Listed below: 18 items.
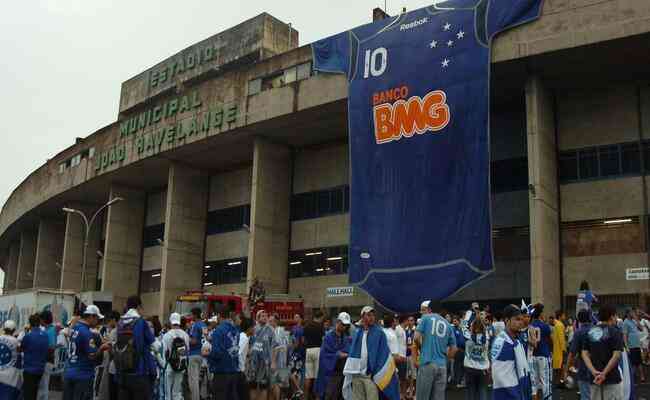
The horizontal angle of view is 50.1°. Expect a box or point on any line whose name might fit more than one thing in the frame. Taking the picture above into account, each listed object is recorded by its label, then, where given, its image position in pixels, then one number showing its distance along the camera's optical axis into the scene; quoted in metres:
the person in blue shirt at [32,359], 12.65
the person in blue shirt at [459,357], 18.00
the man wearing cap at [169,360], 13.69
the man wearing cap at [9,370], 12.48
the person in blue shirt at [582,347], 10.62
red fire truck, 28.41
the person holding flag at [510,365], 8.81
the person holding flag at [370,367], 9.92
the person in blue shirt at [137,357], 10.81
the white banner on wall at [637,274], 28.78
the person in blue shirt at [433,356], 12.24
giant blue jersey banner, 29.70
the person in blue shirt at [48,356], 12.76
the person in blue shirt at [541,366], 14.36
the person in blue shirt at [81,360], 11.41
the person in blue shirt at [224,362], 13.23
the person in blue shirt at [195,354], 15.30
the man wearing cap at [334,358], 13.09
